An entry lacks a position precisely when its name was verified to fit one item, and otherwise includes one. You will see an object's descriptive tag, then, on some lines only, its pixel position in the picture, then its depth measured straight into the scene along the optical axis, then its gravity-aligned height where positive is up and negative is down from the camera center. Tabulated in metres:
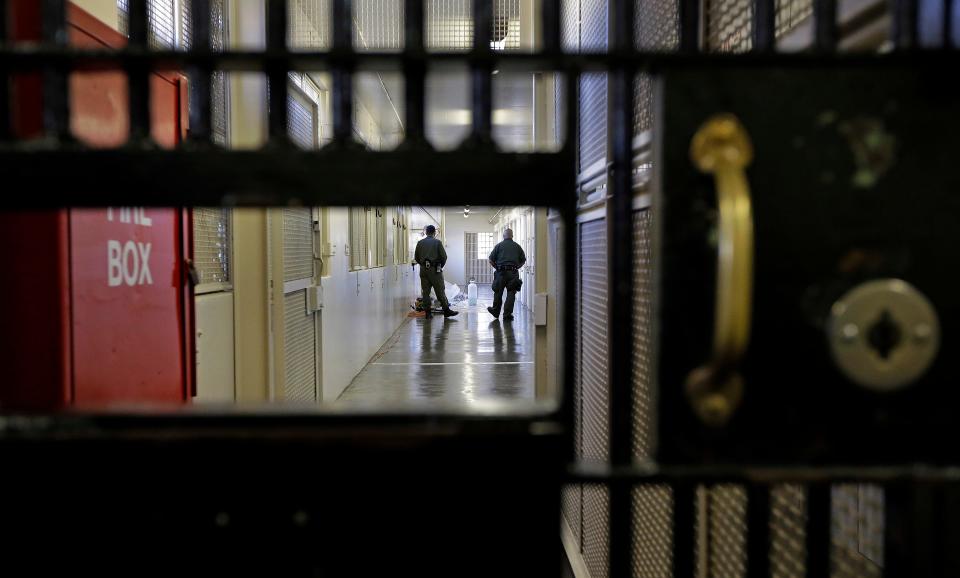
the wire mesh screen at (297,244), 3.68 +0.18
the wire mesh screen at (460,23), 5.12 +2.17
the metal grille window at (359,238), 6.05 +0.34
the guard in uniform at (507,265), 10.79 +0.12
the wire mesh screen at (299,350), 3.62 -0.47
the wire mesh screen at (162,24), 2.14 +0.87
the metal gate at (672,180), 0.61 +0.09
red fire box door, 1.05 -0.02
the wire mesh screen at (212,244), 2.52 +0.12
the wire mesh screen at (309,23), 4.08 +1.69
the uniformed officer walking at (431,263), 10.67 +0.16
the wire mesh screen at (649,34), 1.27 +0.51
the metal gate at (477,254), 23.92 +0.68
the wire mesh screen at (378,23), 4.78 +2.05
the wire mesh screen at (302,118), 3.80 +0.99
